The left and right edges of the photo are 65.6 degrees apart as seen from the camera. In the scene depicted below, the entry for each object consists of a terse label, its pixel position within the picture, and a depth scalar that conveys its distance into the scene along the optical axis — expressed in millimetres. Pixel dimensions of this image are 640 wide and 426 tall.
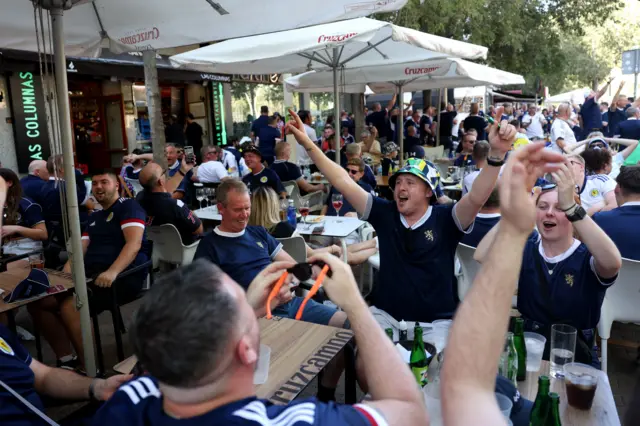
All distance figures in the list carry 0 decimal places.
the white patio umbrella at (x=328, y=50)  5375
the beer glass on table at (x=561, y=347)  2148
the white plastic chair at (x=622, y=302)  3311
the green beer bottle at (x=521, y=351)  2109
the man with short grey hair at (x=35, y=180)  5754
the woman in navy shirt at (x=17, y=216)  4638
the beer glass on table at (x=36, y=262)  3650
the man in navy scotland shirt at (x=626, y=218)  3475
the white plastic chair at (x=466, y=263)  3875
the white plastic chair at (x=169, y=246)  4941
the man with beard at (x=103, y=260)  3844
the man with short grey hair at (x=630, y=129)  9250
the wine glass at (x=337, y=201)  5672
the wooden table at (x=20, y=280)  3057
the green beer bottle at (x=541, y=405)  1690
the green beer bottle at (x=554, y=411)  1646
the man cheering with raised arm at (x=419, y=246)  3125
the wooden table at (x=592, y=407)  1779
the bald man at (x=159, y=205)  4965
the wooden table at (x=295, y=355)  2025
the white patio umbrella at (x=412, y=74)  8281
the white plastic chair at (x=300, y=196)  7350
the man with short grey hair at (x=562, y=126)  10852
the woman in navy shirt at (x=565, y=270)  2471
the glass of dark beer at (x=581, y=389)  1831
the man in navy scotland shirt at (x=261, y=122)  11516
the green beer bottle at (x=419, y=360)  2002
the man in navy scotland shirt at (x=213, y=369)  1128
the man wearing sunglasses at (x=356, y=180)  5793
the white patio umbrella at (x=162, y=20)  3920
